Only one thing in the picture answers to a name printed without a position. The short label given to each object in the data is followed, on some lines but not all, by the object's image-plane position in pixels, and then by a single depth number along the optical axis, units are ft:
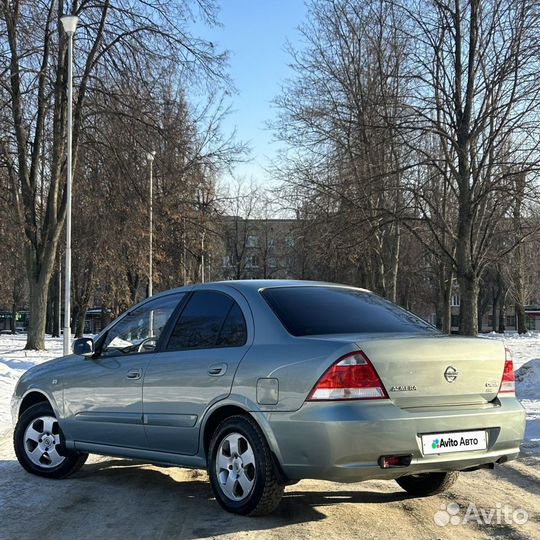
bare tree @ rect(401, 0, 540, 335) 58.34
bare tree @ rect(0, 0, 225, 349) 69.46
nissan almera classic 15.31
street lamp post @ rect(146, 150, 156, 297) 71.92
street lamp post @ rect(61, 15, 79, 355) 60.70
